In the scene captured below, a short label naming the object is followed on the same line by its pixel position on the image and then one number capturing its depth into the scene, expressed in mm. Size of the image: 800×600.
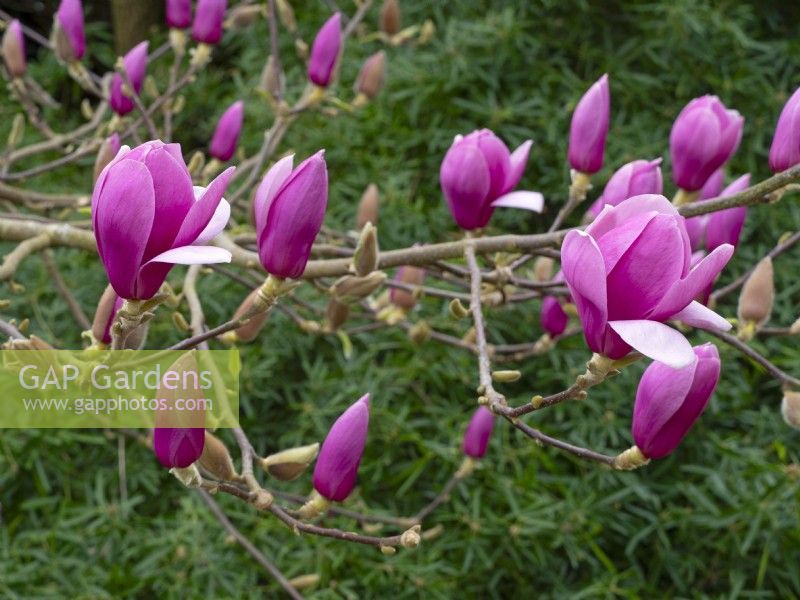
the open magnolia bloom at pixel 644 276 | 1126
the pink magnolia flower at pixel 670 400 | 1200
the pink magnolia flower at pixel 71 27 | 1862
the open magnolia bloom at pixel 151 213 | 1138
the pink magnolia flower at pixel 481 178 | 1410
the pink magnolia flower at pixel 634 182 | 1398
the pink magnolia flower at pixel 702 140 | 1433
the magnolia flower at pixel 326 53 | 1714
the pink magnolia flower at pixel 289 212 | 1200
